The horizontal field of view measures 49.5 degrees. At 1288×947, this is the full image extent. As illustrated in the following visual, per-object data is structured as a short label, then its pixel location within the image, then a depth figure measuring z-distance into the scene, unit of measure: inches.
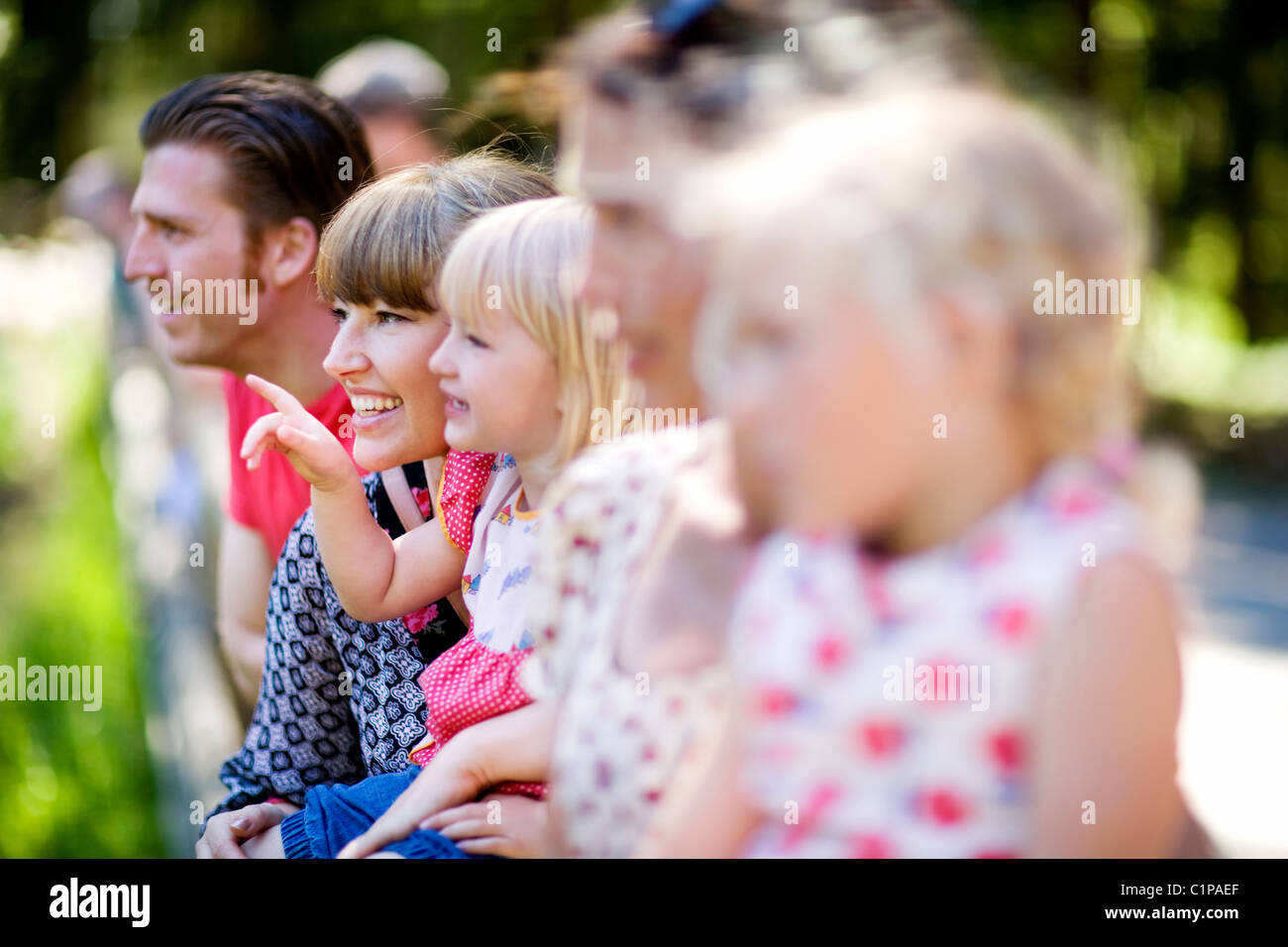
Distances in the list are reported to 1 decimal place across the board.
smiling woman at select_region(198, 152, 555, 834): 82.4
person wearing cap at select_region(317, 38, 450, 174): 171.5
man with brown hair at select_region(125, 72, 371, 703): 103.3
